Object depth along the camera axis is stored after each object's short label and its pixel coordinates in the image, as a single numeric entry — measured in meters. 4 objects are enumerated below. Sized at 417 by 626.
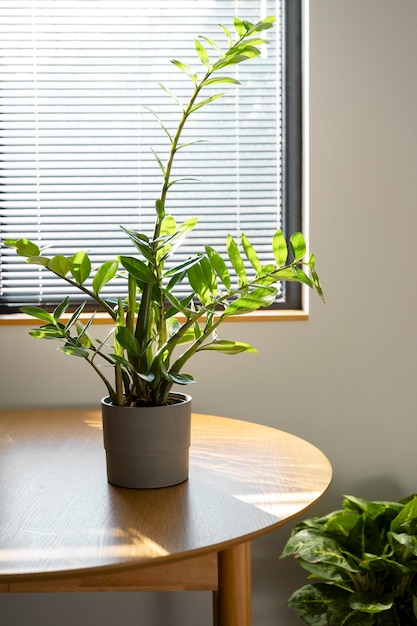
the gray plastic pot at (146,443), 1.30
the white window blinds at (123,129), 2.17
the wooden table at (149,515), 1.08
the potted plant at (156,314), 1.30
